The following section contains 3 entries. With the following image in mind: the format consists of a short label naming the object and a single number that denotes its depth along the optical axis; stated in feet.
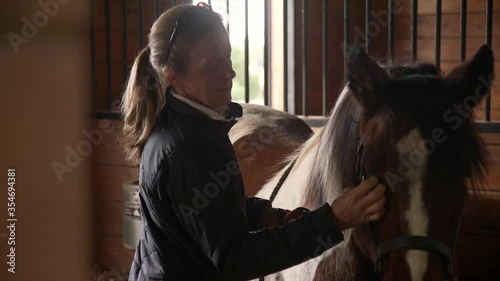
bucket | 17.13
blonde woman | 8.58
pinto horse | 8.55
